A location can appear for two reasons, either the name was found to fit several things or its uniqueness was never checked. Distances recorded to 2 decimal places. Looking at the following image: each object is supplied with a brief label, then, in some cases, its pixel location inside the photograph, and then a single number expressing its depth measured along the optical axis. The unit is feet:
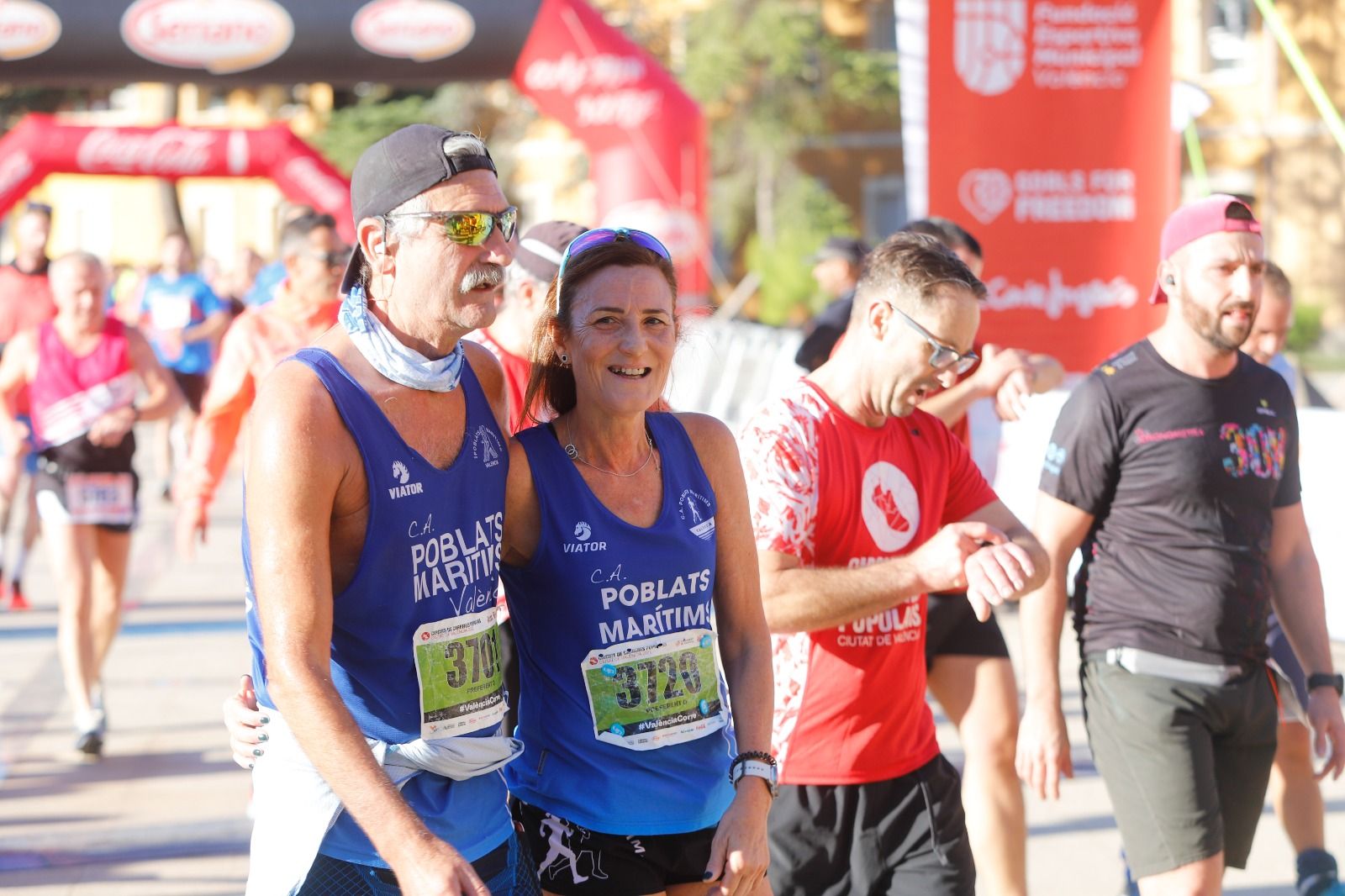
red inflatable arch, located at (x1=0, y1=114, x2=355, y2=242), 59.88
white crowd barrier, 52.80
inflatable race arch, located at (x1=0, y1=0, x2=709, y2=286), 52.49
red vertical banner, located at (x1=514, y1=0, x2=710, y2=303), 52.44
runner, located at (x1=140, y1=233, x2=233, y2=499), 46.32
